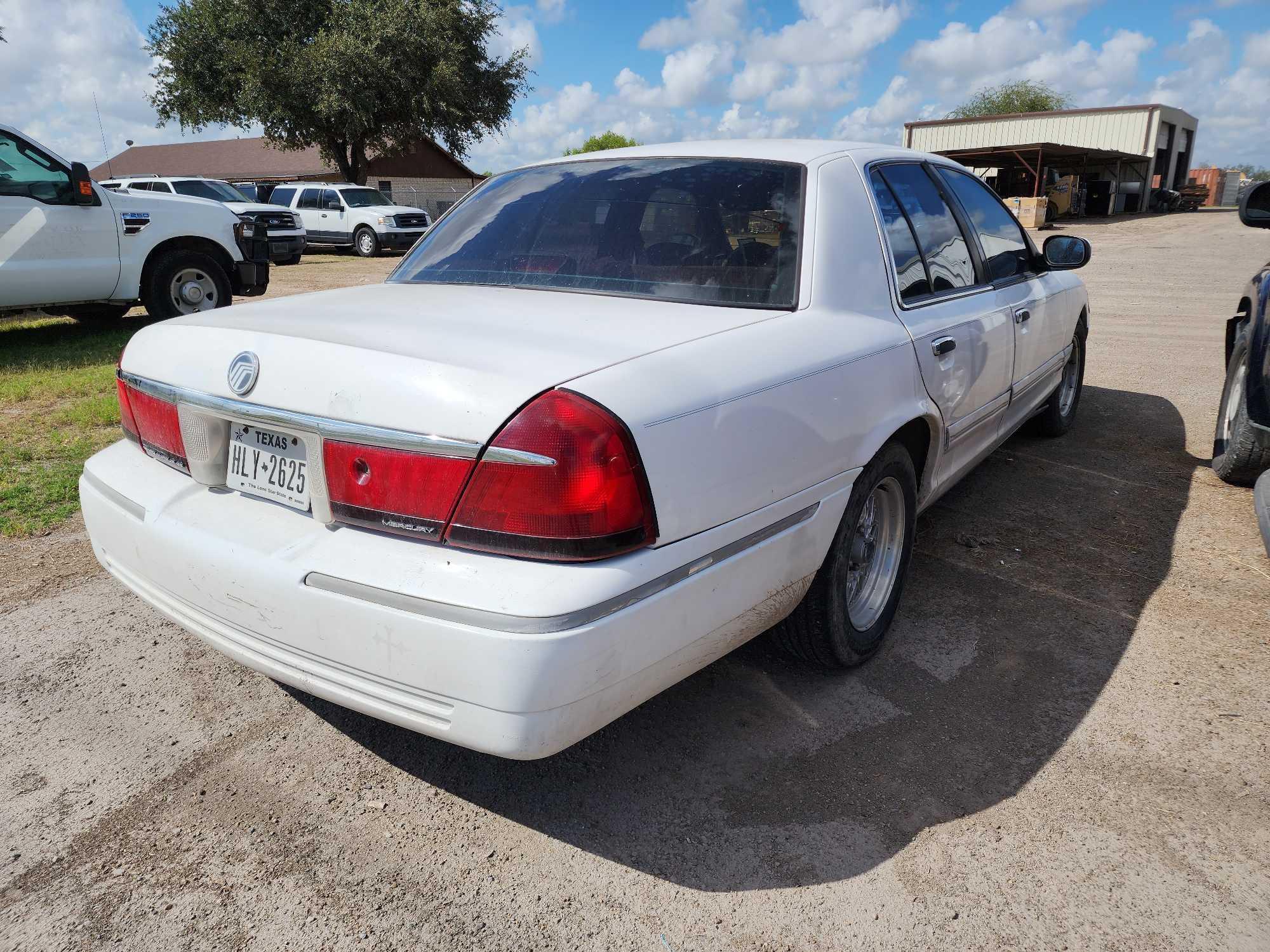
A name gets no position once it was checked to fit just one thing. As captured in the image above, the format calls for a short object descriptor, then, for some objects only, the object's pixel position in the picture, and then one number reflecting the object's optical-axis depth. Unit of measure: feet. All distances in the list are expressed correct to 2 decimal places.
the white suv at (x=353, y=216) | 74.49
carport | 109.19
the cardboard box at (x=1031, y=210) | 96.99
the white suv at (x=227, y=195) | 61.05
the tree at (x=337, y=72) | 95.25
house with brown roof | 150.00
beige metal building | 128.26
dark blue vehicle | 12.37
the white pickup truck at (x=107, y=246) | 24.95
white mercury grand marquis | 5.89
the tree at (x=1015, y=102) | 228.43
